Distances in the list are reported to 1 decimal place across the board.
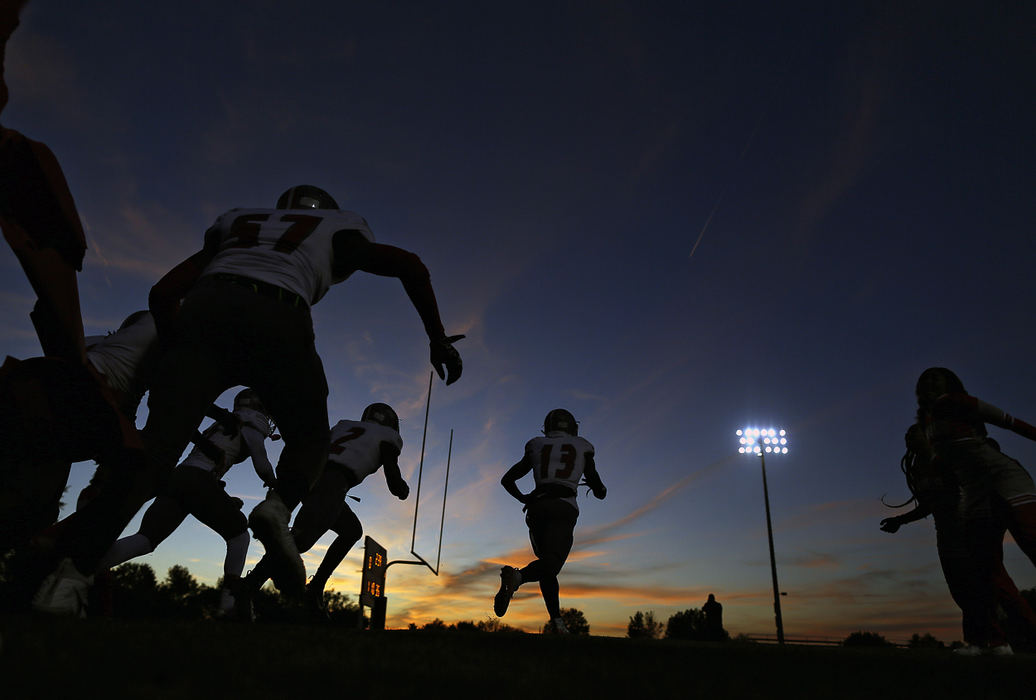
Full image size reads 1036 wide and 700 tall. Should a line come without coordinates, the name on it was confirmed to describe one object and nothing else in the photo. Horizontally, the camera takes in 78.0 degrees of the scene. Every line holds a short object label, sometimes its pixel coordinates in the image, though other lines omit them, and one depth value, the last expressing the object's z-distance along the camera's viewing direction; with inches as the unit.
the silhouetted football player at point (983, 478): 168.9
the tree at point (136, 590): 1809.8
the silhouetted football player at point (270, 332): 99.4
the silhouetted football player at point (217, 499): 188.7
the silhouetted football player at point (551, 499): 280.4
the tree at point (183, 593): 2251.4
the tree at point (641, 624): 2882.9
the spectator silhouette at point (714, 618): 584.2
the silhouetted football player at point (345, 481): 227.6
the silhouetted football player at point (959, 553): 176.2
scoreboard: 527.8
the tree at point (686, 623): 2775.6
